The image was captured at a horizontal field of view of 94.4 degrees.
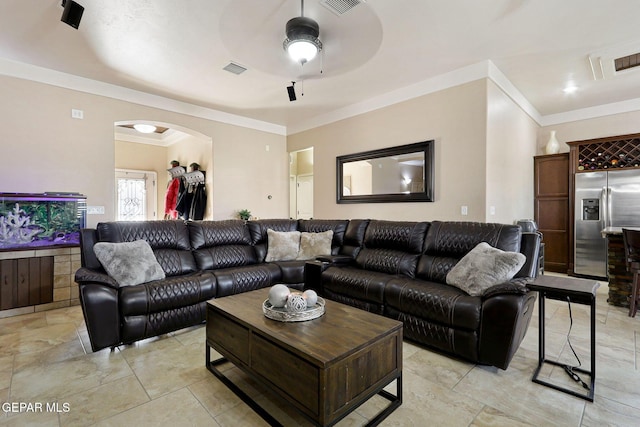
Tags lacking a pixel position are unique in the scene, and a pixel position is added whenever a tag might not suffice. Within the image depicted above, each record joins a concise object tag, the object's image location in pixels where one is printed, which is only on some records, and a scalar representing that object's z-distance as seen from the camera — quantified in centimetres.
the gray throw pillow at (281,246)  382
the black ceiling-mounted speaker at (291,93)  387
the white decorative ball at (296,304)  182
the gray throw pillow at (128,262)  256
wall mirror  429
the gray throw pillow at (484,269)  228
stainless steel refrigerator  454
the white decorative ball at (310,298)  192
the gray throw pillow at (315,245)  386
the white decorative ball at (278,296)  187
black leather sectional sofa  213
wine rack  461
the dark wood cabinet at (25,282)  329
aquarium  330
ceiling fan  271
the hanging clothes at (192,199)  588
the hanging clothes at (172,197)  658
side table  177
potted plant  579
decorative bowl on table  177
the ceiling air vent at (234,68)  377
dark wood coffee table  135
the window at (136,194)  714
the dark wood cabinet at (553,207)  523
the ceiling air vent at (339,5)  253
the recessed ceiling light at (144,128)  606
